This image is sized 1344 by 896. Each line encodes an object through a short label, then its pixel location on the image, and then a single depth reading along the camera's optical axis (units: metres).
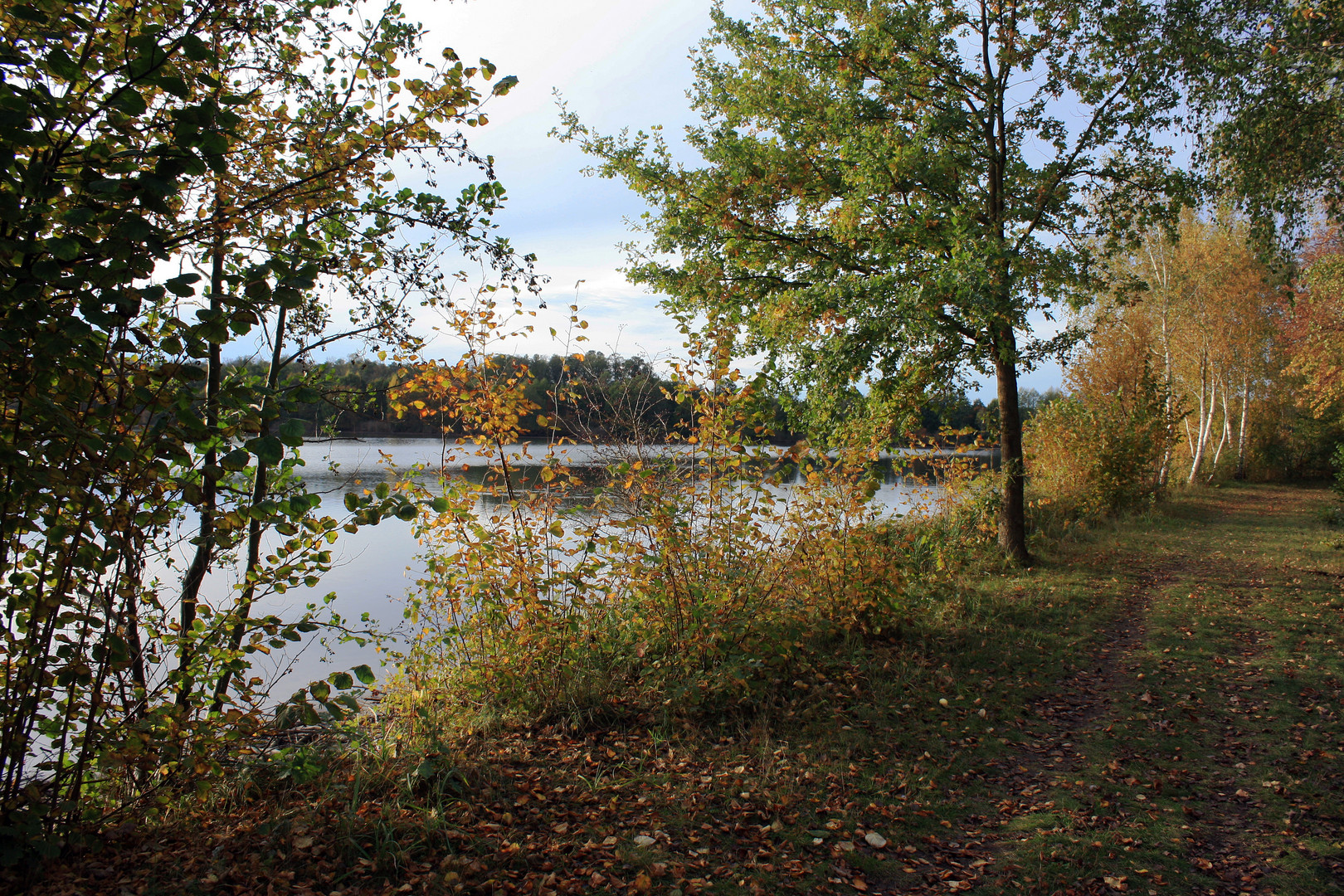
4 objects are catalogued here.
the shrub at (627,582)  4.73
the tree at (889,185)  8.03
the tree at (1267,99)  7.69
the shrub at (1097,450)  13.88
